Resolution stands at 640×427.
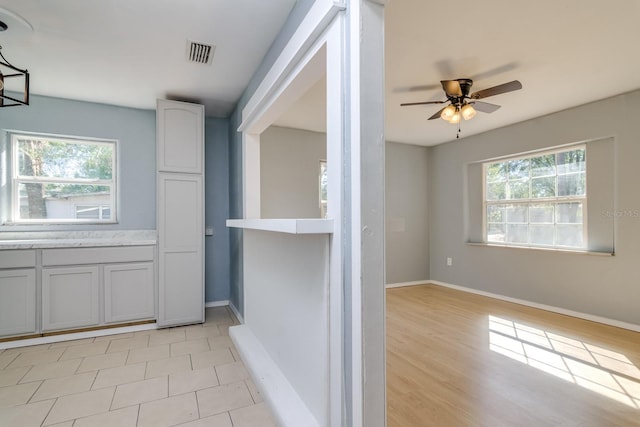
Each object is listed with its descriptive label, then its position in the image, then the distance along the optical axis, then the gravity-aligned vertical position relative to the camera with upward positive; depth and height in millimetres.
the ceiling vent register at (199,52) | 2324 +1296
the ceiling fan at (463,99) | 2695 +1069
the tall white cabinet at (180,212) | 3197 +23
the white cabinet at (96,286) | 2838 -708
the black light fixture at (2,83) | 2010 +915
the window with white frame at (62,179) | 3205 +385
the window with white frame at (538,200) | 3709 +184
